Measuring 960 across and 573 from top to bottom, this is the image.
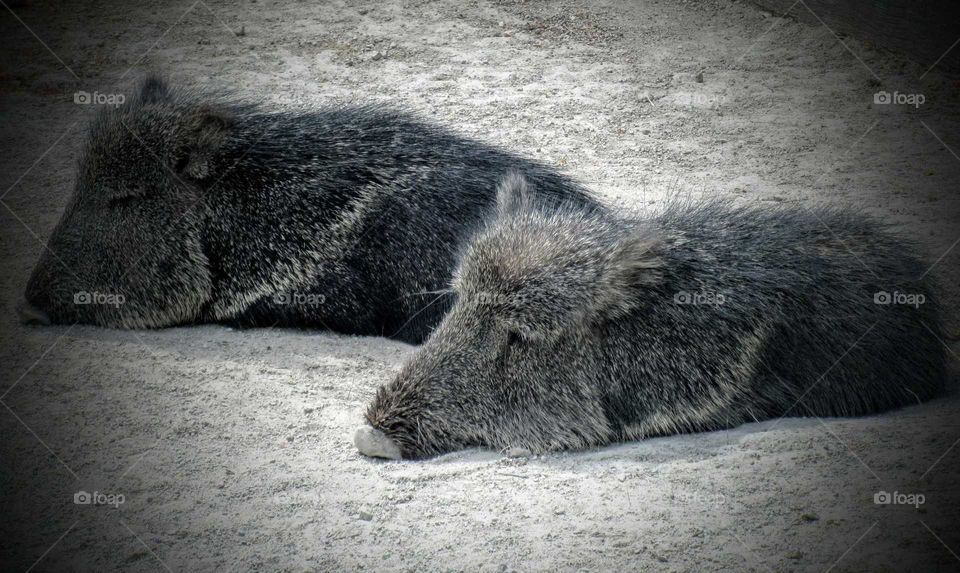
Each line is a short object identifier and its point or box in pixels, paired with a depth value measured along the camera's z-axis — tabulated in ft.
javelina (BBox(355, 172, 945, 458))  27.20
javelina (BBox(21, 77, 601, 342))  34.83
